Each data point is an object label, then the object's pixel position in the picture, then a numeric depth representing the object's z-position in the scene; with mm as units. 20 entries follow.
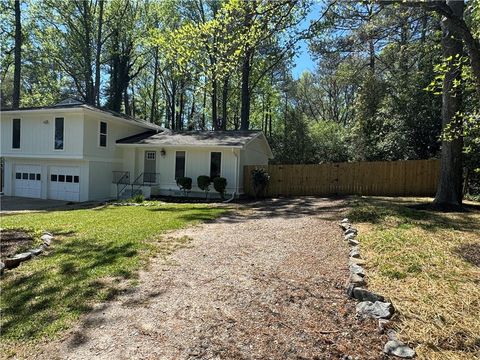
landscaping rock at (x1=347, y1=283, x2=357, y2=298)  3833
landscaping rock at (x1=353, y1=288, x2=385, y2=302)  3629
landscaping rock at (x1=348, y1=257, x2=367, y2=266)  4724
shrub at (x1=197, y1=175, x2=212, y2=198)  16927
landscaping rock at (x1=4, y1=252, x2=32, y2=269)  5004
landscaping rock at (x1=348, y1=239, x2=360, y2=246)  5680
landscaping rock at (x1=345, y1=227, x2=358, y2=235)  6395
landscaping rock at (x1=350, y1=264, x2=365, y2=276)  4296
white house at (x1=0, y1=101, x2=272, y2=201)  17250
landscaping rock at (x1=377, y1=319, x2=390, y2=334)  3125
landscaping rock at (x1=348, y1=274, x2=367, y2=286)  3979
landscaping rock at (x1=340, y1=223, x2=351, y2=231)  6905
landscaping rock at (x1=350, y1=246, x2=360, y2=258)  5062
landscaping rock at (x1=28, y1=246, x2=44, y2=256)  5523
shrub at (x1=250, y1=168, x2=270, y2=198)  16781
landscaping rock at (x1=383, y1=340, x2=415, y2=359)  2795
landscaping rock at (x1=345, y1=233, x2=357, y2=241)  6095
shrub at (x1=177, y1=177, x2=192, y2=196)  17297
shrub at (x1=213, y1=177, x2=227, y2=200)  16547
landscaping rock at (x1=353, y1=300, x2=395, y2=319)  3336
